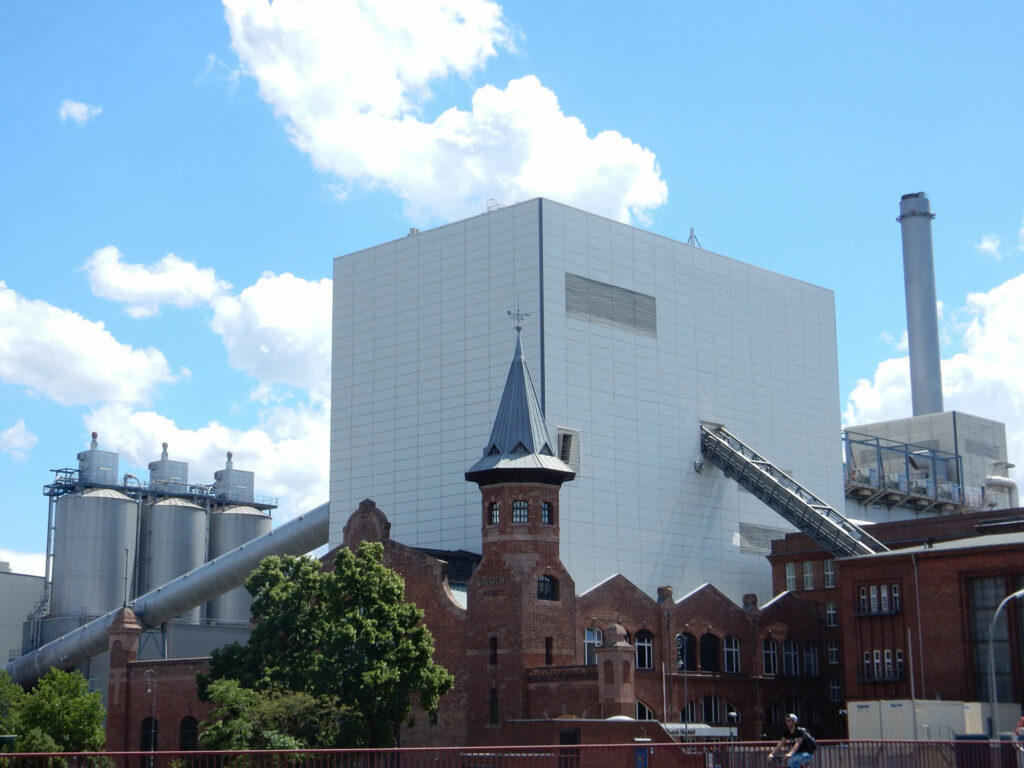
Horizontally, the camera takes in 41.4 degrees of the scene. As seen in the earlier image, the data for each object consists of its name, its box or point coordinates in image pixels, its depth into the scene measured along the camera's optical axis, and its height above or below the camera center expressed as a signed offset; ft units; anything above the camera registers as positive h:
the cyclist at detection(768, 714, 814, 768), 101.00 -4.94
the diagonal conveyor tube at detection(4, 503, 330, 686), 301.43 +22.95
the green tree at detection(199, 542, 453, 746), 200.34 +4.70
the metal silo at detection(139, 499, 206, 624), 369.09 +36.85
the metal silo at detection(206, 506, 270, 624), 379.55 +40.39
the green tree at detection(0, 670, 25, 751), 268.41 -4.54
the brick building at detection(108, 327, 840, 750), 214.07 +5.15
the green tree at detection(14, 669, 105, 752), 270.26 -6.81
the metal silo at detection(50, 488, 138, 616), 352.69 +33.50
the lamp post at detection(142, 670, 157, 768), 266.57 -2.92
